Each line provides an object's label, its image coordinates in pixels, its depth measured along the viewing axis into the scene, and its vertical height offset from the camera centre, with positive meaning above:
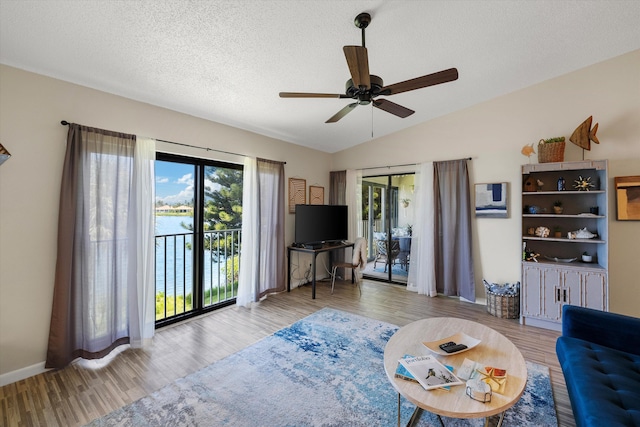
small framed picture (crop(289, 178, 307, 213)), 4.73 +0.41
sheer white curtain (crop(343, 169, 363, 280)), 5.27 +0.24
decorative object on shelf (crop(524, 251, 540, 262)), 3.36 -0.52
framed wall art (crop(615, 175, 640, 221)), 3.00 +0.19
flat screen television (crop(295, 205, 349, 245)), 4.50 -0.14
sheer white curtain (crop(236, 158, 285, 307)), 3.88 -0.24
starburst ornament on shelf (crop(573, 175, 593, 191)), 3.21 +0.36
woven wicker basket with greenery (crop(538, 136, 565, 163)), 3.22 +0.77
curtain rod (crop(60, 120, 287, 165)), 2.37 +0.85
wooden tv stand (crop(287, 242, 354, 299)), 4.16 -0.55
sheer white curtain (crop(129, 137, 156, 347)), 2.73 -0.31
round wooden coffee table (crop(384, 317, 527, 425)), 1.33 -0.91
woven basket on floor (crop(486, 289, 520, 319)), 3.48 -1.16
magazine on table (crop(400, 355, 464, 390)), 1.49 -0.90
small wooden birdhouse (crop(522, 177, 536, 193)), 3.50 +0.38
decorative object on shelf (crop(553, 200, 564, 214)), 3.35 +0.09
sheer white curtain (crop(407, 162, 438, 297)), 4.30 -0.36
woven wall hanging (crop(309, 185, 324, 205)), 5.16 +0.40
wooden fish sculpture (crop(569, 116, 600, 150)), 3.05 +0.89
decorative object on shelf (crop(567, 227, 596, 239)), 3.14 -0.23
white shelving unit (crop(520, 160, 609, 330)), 3.00 -0.39
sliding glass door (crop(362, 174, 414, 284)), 4.98 -0.11
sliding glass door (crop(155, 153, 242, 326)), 3.28 -0.18
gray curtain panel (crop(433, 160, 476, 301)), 4.01 -0.22
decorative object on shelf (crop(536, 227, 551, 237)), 3.39 -0.21
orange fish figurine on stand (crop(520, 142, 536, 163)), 3.44 +0.81
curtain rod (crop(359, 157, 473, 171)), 4.63 +0.87
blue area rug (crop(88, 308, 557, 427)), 1.79 -1.32
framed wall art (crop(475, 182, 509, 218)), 3.82 +0.21
